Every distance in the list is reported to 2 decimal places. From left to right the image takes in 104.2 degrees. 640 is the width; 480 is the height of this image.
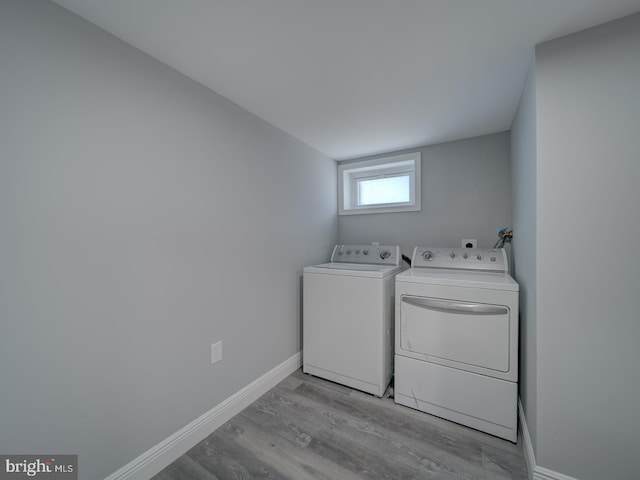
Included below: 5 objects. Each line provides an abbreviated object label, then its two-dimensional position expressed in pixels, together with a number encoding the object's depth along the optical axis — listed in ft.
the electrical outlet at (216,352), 4.92
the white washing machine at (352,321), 5.92
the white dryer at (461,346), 4.63
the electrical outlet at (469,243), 7.08
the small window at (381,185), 8.09
